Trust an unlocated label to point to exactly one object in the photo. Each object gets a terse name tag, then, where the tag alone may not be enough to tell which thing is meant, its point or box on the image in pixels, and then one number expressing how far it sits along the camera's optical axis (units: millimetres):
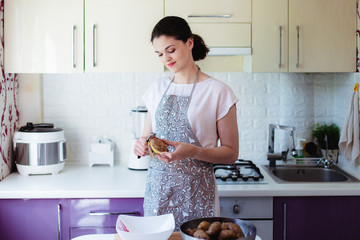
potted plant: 3129
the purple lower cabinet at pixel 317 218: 2602
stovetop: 2711
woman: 1992
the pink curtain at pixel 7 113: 2795
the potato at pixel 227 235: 1376
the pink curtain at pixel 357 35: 2821
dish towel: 2822
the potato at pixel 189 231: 1432
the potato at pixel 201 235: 1377
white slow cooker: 2871
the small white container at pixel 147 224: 1604
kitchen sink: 3074
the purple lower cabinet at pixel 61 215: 2596
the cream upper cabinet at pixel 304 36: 2797
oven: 2586
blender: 3038
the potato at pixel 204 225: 1451
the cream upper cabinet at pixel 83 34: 2773
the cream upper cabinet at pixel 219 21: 2773
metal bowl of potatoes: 1385
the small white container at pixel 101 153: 3139
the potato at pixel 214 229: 1405
